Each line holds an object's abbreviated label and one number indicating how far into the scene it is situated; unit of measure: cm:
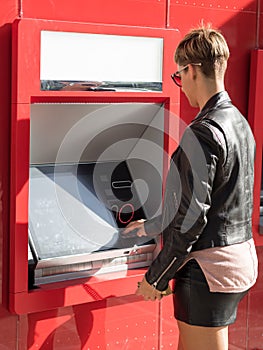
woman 281
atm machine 304
